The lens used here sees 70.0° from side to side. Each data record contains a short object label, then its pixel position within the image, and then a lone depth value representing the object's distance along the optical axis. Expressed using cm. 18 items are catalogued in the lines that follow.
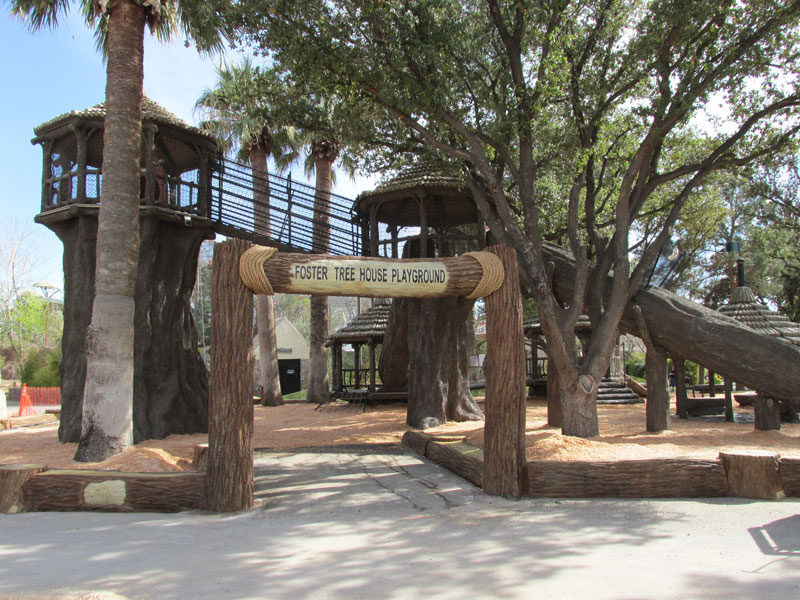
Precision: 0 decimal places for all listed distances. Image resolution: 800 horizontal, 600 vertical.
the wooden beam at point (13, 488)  598
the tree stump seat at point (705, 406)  1445
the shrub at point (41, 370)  2992
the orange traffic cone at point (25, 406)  2003
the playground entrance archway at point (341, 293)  598
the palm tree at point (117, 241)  888
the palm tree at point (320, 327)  2023
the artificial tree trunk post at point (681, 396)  1372
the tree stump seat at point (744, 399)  1509
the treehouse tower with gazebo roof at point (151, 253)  1142
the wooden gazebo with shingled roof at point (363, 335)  1903
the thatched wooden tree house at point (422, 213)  1361
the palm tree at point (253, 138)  1880
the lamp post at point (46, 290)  4196
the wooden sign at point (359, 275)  623
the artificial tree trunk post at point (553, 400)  1159
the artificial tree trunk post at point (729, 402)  1279
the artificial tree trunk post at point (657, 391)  1137
